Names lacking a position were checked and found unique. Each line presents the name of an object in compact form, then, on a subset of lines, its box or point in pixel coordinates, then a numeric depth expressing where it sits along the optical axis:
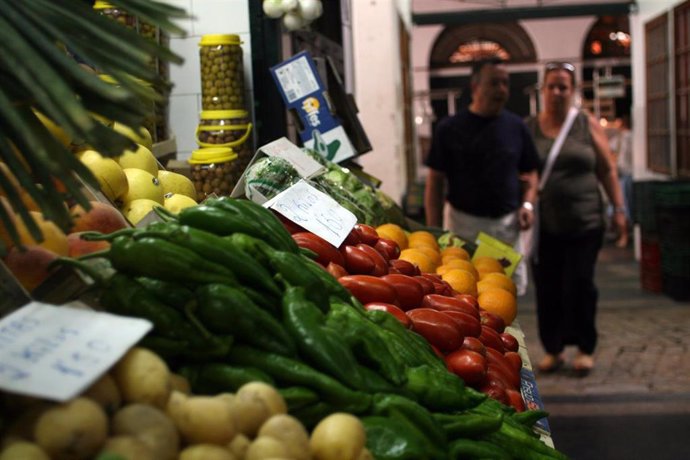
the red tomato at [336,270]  2.40
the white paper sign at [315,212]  2.61
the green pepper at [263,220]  1.94
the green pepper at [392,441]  1.56
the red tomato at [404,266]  2.75
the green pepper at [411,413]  1.65
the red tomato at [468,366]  2.27
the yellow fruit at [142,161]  3.00
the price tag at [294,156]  3.37
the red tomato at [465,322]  2.45
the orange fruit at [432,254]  3.52
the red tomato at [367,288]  2.35
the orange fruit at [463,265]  3.53
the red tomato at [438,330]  2.34
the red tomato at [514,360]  2.59
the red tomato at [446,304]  2.56
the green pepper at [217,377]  1.53
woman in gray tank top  6.00
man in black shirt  5.67
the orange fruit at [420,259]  3.32
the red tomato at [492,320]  2.88
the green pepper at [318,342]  1.65
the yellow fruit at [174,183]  3.09
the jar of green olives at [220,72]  4.28
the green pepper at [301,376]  1.60
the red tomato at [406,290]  2.50
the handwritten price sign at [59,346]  1.23
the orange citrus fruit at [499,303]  3.25
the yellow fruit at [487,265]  3.81
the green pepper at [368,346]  1.76
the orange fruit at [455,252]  3.79
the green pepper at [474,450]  1.76
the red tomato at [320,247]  2.46
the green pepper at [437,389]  1.82
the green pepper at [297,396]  1.55
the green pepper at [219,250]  1.68
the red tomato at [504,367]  2.45
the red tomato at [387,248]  2.88
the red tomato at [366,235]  2.82
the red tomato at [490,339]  2.66
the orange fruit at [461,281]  3.26
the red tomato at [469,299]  2.74
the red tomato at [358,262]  2.54
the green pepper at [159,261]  1.62
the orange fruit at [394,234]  3.69
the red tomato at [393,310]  2.25
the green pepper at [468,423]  1.81
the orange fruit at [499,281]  3.49
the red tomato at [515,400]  2.33
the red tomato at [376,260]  2.58
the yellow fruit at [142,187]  2.82
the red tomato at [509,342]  2.81
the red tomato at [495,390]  2.28
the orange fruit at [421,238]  3.81
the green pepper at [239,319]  1.61
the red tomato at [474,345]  2.41
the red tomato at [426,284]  2.67
